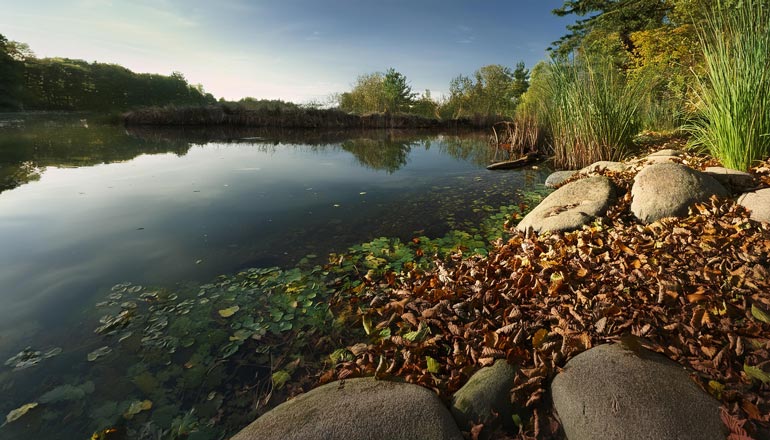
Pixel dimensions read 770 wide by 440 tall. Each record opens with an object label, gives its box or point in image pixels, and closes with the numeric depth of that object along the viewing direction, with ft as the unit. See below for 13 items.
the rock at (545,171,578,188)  21.49
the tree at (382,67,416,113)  121.62
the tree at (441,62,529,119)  104.95
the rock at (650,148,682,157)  18.59
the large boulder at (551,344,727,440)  4.25
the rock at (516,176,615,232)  11.64
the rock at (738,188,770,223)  9.10
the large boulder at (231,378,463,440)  4.49
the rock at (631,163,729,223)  10.52
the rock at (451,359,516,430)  4.98
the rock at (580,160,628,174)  17.60
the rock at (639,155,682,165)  16.28
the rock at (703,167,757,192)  11.10
